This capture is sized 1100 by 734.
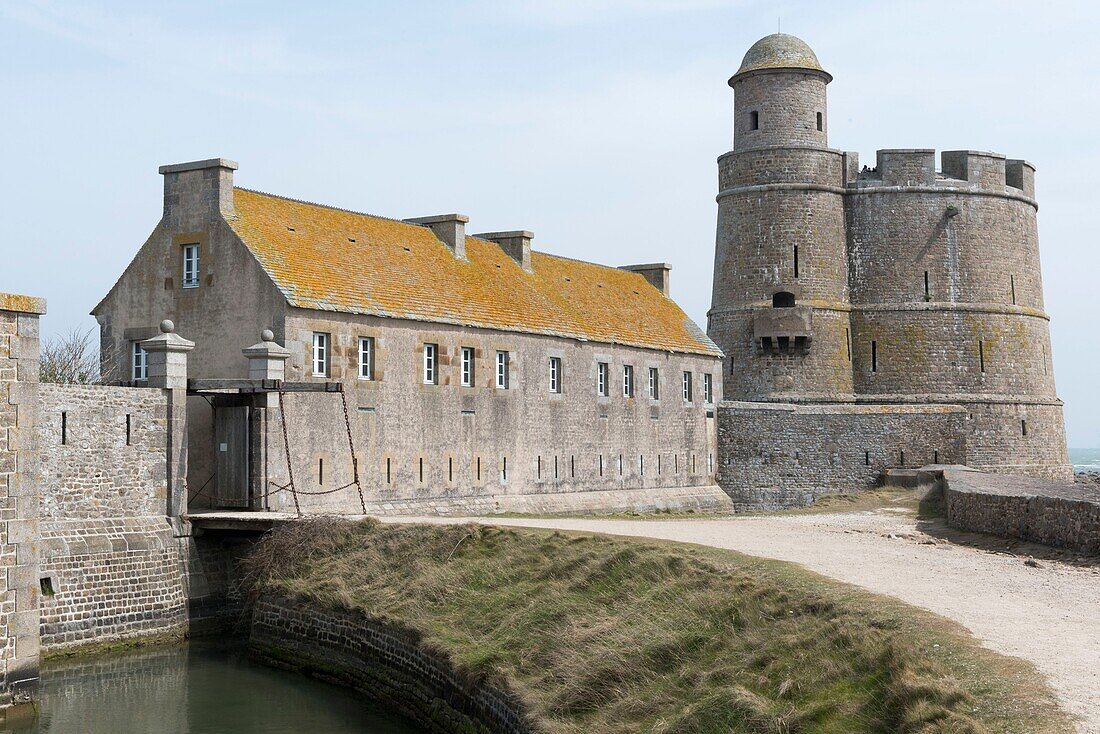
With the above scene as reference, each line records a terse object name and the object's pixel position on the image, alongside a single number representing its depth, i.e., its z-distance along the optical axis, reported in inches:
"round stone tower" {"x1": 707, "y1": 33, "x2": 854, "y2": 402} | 1766.7
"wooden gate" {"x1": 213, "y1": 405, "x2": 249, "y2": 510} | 986.7
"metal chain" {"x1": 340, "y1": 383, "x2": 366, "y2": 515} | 983.6
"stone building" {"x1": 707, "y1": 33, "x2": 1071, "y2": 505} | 1768.0
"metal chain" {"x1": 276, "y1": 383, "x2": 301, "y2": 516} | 942.4
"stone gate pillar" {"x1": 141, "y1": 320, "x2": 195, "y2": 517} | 921.5
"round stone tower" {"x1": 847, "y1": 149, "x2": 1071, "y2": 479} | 1770.4
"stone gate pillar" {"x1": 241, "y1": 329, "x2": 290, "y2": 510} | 974.4
